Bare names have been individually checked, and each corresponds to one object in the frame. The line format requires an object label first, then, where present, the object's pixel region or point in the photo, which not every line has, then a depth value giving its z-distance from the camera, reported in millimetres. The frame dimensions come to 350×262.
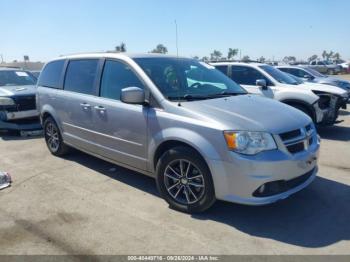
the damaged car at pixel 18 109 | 8242
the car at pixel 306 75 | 13477
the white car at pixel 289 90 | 8023
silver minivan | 3578
